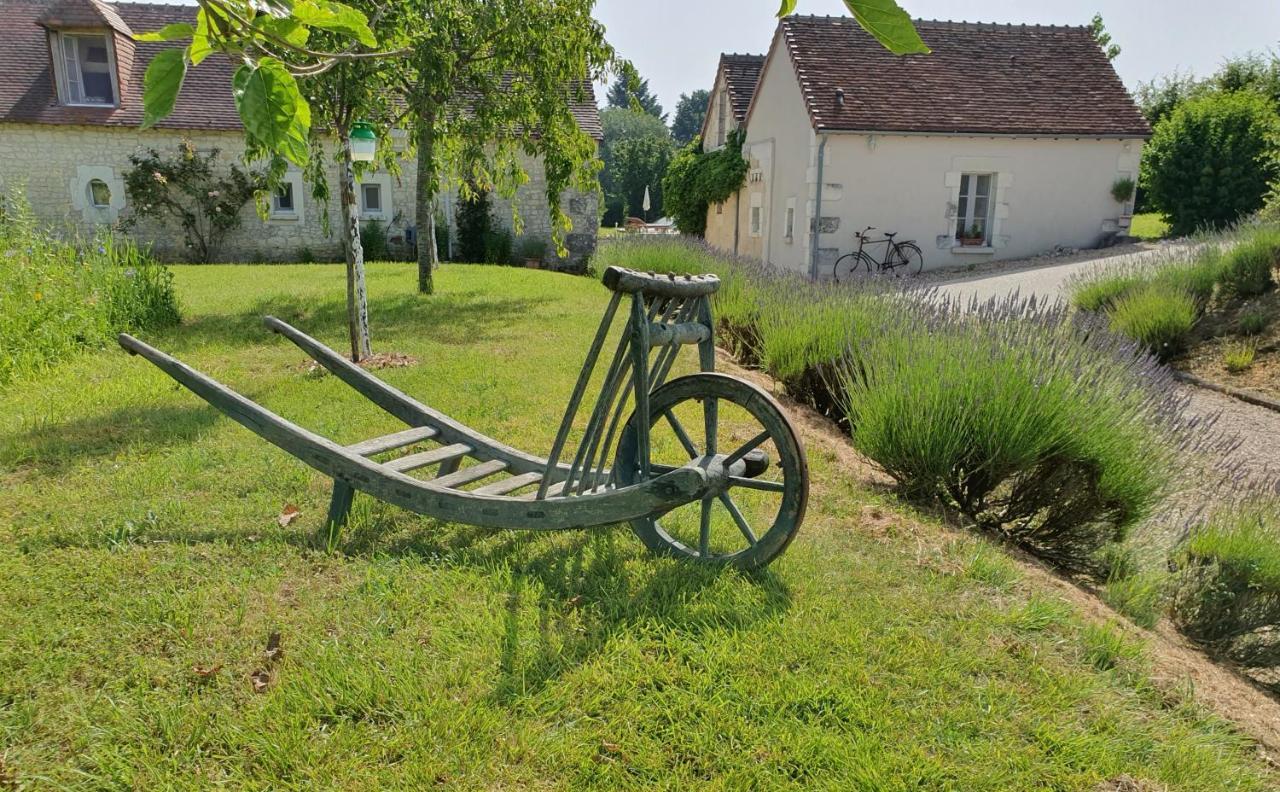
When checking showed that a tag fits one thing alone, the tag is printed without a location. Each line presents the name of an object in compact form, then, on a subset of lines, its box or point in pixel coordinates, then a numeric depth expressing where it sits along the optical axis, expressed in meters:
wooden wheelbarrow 2.82
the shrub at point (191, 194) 17.03
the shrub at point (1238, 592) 3.36
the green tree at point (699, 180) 20.39
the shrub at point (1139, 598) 3.35
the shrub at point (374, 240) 17.70
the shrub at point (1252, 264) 9.83
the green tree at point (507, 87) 8.69
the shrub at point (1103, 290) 10.04
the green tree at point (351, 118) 6.61
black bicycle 16.02
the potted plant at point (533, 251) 18.28
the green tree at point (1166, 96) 26.11
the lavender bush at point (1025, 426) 3.72
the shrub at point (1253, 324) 9.21
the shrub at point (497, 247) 18.14
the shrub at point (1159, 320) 9.14
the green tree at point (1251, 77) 22.28
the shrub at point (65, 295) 6.31
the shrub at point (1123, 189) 16.53
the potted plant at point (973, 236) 16.86
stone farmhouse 16.69
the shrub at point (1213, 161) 16.30
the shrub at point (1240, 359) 8.65
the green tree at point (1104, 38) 39.12
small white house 15.73
